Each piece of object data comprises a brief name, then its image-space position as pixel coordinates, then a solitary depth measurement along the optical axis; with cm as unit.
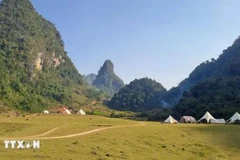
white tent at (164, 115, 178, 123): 5393
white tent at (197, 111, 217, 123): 5708
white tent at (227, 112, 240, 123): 5349
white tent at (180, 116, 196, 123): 5863
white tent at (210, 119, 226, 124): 5517
